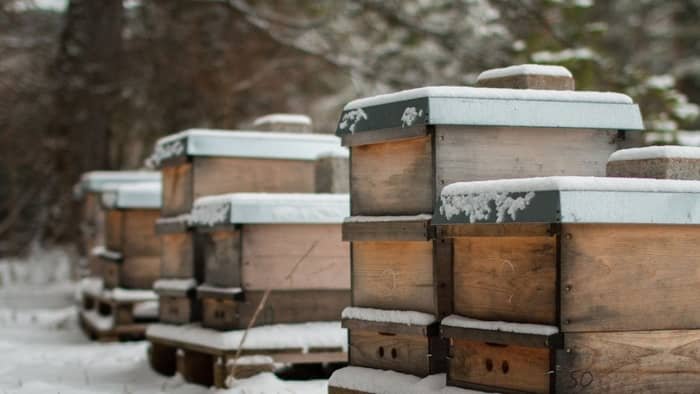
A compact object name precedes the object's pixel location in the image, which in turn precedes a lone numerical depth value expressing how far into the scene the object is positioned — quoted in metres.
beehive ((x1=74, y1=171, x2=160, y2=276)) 11.93
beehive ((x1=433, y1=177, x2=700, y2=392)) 4.34
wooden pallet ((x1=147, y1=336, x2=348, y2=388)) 6.93
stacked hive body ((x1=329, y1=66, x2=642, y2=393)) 5.18
